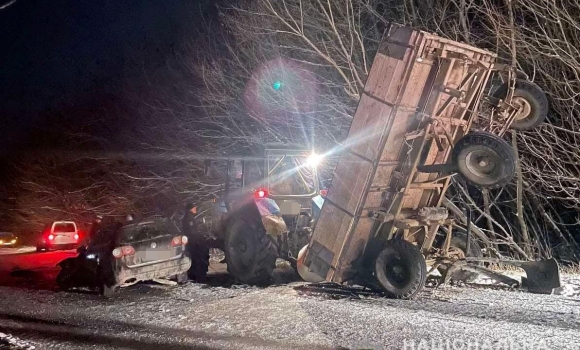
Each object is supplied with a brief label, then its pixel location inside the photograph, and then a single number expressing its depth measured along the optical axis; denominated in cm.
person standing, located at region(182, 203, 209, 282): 1088
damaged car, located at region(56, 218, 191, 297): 936
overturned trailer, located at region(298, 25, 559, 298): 744
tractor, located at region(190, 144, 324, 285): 945
